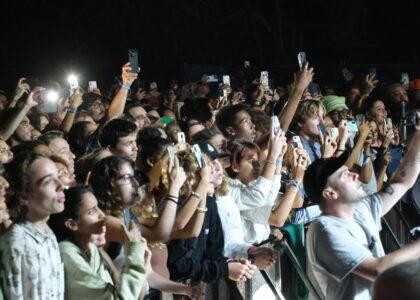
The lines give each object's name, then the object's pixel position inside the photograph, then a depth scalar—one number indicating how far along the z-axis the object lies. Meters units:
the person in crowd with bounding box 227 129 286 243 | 6.39
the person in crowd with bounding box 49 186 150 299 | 4.31
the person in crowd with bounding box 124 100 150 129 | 8.70
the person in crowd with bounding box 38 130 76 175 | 6.19
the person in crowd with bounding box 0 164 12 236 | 4.37
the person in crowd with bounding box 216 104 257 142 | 8.36
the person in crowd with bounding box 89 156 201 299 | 4.98
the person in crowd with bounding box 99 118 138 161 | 6.55
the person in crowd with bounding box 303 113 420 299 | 4.73
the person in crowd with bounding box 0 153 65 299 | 4.04
